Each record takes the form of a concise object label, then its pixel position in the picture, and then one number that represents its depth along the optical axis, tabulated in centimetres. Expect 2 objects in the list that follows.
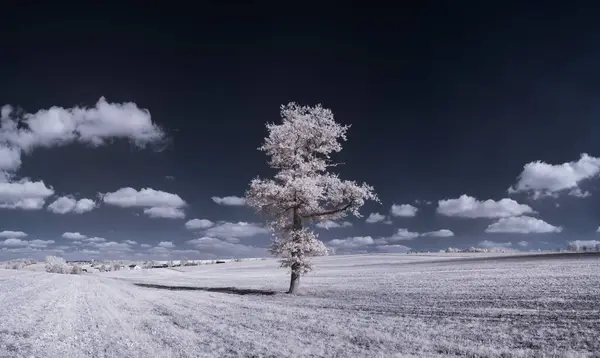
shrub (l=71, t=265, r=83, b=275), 8111
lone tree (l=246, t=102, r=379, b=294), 2906
